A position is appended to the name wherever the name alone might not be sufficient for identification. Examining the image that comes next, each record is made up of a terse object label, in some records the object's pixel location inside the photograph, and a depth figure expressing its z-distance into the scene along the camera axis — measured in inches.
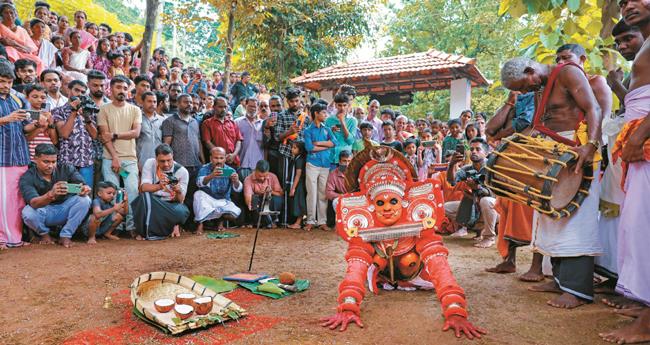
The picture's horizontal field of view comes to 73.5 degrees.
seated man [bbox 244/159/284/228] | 277.9
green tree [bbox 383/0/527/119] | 750.5
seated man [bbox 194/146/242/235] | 261.4
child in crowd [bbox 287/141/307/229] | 287.7
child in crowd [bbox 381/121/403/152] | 307.3
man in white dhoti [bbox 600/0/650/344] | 109.3
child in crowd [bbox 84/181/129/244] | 225.5
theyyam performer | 135.4
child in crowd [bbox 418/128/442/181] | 323.0
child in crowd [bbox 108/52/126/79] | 332.2
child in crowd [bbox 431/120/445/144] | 377.6
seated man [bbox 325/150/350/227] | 277.6
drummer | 135.8
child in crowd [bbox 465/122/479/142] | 291.9
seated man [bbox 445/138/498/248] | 232.4
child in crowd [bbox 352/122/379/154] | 288.4
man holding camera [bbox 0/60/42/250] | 205.5
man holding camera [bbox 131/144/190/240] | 239.5
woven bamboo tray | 114.9
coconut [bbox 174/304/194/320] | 116.9
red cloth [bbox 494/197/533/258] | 167.9
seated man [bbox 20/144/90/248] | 211.5
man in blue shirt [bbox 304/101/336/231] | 281.4
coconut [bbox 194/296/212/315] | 120.4
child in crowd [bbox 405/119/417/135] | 379.0
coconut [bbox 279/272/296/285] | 155.2
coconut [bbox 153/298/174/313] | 120.1
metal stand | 172.9
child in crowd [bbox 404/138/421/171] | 292.0
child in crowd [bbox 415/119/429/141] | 380.6
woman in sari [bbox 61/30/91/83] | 312.5
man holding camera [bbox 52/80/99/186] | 226.2
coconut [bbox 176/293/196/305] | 122.8
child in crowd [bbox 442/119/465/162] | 318.3
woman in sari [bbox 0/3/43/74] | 276.2
